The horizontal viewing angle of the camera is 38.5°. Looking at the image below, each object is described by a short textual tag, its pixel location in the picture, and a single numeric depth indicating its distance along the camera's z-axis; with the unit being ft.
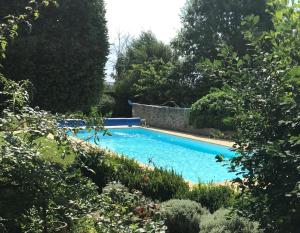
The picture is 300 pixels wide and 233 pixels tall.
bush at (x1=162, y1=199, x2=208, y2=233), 18.74
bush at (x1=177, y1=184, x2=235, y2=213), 20.21
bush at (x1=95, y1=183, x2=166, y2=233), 11.18
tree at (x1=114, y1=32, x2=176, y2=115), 88.22
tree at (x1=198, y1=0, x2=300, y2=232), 9.30
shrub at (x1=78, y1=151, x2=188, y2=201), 22.80
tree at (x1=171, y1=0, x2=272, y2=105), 87.04
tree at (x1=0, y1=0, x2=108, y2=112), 33.45
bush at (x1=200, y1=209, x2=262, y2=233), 15.48
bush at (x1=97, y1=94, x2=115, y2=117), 91.45
